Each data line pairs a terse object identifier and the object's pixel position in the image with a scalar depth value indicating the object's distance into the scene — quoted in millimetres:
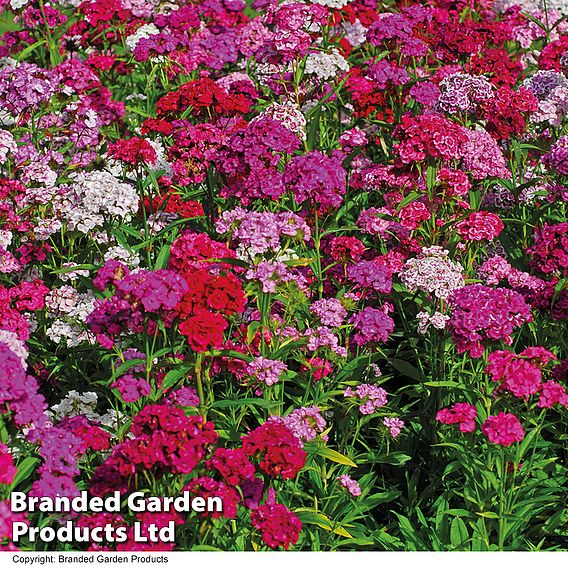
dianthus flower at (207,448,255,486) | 4535
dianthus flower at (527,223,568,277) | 5832
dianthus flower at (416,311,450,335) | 5816
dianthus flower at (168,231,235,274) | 5523
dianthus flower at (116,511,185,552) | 4430
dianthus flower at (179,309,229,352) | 4898
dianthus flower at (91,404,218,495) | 4438
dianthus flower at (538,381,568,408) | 5102
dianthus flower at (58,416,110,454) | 5191
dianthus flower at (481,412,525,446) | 4848
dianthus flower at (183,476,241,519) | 4512
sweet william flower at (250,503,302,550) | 4508
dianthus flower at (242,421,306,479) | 4660
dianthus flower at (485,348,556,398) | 4969
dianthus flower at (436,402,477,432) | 5188
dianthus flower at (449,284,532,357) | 5355
